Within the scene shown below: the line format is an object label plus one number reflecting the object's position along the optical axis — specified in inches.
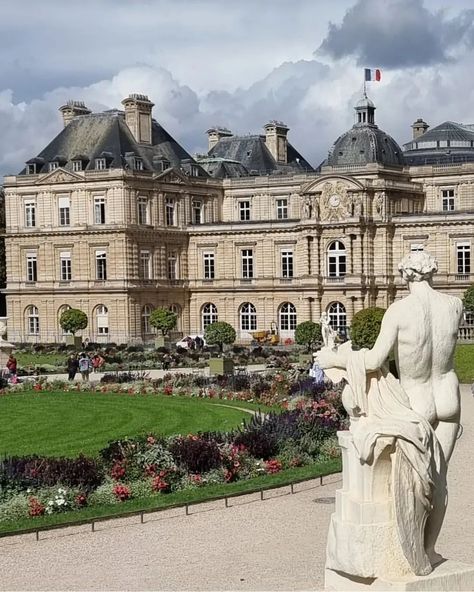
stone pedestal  374.0
